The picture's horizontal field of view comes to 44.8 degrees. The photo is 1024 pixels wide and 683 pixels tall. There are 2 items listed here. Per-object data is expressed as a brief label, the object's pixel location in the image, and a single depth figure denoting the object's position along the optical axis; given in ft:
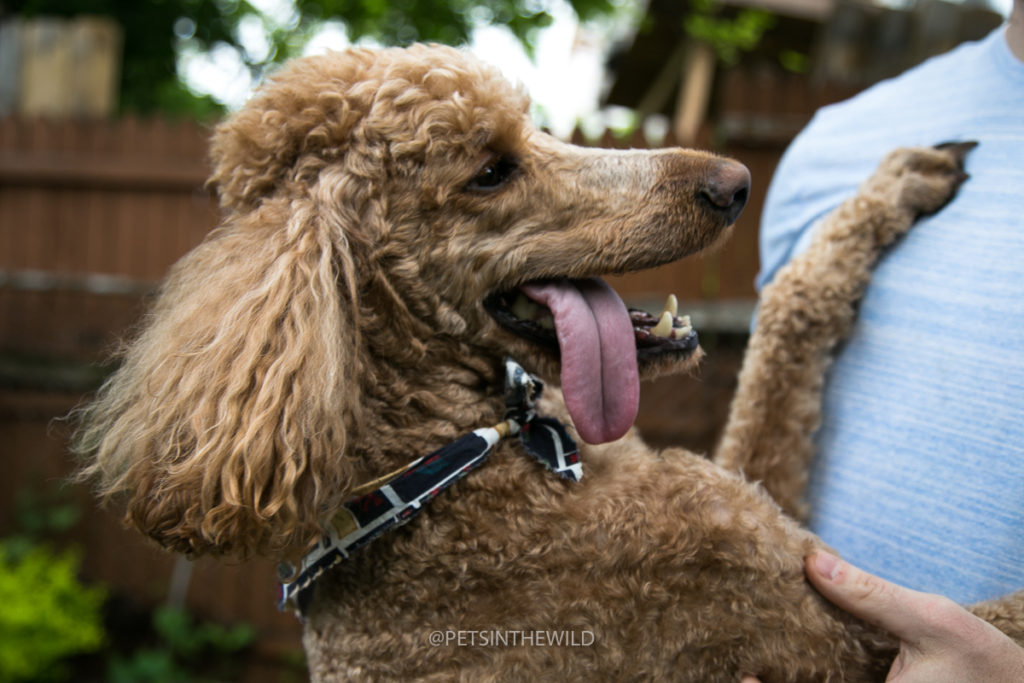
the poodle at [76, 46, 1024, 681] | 1.67
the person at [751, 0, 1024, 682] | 1.59
